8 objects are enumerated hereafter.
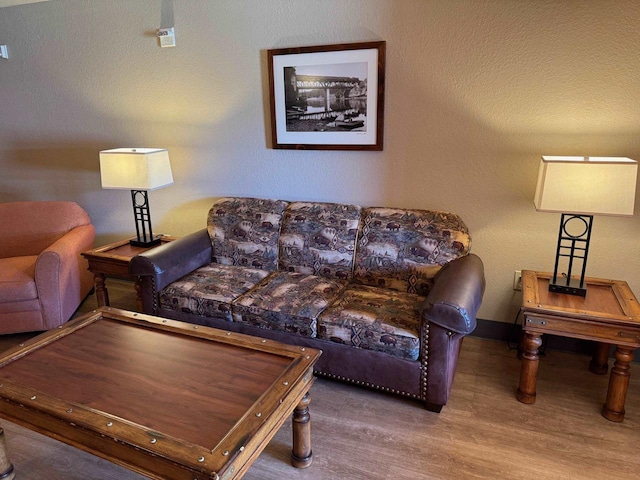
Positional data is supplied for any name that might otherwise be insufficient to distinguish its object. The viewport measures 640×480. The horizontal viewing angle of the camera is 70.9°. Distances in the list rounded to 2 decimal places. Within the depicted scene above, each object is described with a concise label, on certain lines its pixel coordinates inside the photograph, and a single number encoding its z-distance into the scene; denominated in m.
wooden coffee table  1.37
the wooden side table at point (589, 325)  2.04
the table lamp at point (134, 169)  3.04
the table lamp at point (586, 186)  2.03
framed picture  2.79
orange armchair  2.88
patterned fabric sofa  2.17
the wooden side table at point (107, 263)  2.99
